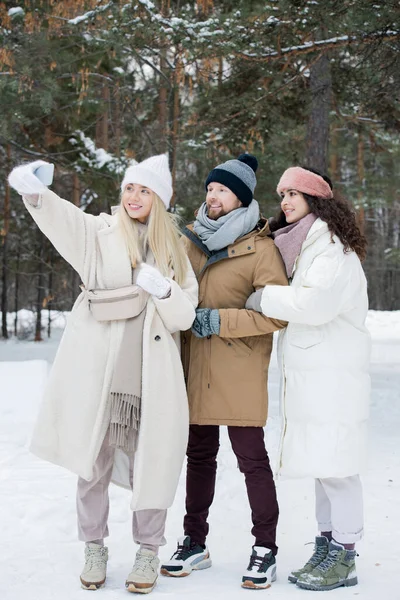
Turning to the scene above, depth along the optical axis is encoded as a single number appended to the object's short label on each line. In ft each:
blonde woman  11.20
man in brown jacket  11.85
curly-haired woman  11.50
